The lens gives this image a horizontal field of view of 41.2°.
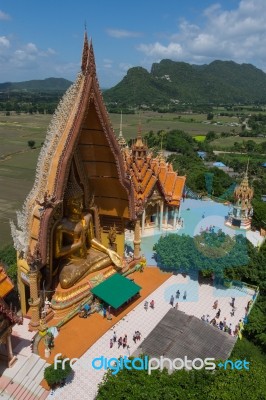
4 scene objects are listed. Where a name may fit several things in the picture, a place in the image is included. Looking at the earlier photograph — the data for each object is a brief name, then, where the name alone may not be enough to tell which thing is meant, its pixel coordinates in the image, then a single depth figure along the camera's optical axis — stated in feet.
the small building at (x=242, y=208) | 123.54
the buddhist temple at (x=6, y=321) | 54.24
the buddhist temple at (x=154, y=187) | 107.65
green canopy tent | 73.70
